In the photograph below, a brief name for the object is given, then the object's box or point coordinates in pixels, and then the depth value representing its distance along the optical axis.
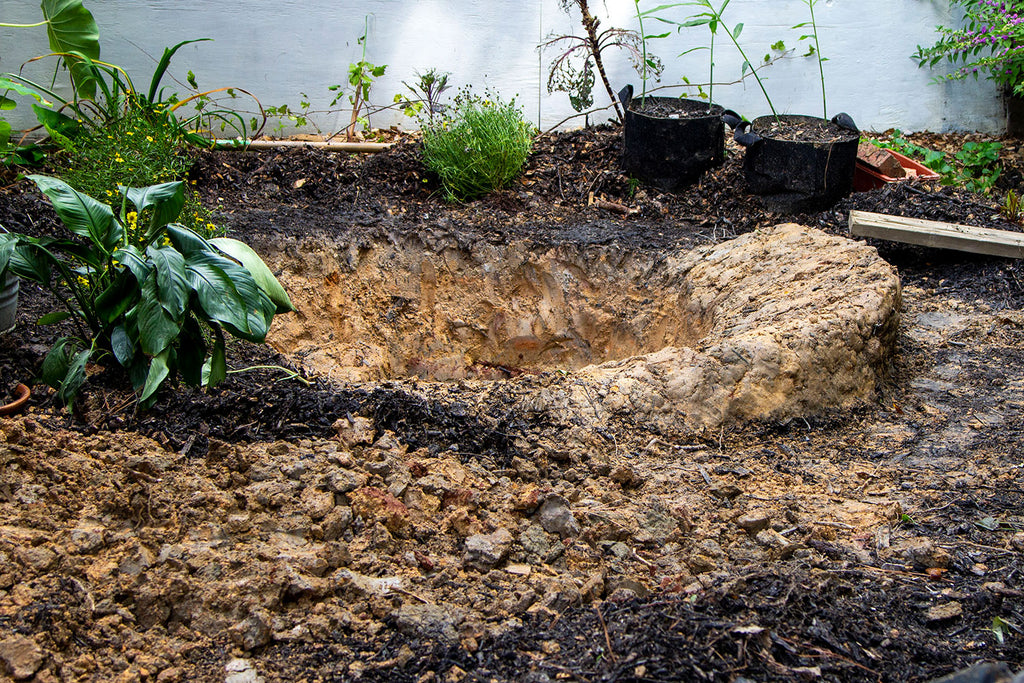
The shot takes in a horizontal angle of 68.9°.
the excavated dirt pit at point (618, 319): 3.33
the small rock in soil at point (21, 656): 1.85
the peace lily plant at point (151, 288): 2.73
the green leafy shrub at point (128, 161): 4.17
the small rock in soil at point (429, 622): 2.05
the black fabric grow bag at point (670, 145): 5.41
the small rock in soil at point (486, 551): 2.42
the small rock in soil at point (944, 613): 1.98
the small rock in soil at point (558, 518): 2.56
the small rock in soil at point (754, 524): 2.49
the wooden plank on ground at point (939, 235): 4.50
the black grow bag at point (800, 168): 5.13
